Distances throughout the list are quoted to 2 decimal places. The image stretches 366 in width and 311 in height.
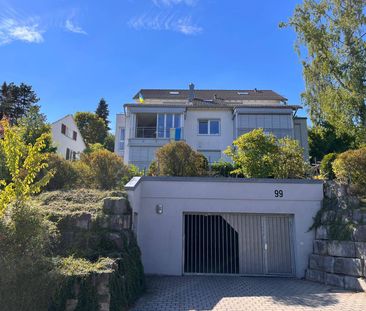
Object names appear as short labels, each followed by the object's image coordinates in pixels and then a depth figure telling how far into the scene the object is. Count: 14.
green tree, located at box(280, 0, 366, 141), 14.59
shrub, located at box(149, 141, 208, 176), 12.99
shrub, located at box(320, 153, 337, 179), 13.09
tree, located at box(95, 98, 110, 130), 59.69
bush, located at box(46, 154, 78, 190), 12.06
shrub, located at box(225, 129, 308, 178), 13.09
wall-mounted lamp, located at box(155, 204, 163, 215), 11.56
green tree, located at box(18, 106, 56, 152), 18.82
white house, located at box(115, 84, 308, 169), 27.22
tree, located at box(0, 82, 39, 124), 35.56
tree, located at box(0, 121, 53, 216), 6.68
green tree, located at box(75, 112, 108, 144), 47.47
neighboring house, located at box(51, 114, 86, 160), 28.23
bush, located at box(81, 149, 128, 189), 12.38
